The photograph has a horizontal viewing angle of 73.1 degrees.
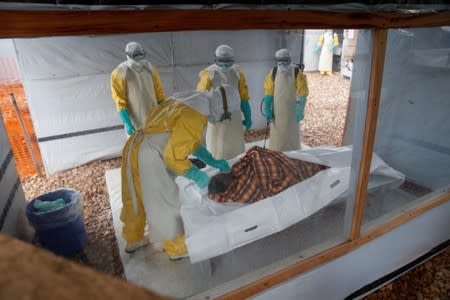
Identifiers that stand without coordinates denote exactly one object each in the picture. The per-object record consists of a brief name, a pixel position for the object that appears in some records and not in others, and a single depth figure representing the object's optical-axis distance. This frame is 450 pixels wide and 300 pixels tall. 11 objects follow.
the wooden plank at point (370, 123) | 1.31
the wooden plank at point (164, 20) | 0.74
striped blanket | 2.02
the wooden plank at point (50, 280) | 0.25
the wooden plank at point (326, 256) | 1.34
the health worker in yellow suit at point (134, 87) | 2.79
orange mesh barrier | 2.28
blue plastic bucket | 1.85
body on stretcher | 1.74
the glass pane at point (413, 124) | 1.76
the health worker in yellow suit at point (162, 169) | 1.74
